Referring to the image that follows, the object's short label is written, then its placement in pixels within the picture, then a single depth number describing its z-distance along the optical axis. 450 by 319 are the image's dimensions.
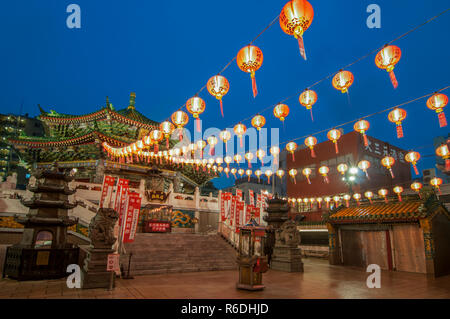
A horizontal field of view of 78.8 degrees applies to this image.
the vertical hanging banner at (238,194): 16.43
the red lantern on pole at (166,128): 11.79
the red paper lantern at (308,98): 9.19
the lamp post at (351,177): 22.35
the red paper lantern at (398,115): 9.21
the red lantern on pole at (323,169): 17.05
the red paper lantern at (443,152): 11.64
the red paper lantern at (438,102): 8.10
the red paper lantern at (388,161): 14.57
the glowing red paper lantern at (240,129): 11.95
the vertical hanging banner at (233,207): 15.59
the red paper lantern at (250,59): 7.21
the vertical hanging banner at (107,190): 12.91
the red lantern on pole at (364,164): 15.90
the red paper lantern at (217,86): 8.29
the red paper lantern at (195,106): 9.24
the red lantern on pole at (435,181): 15.80
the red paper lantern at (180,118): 10.26
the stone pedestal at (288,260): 11.04
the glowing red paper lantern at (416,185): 17.58
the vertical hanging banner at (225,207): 15.67
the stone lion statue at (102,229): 7.57
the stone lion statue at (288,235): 11.59
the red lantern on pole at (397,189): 19.24
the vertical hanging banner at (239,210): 15.65
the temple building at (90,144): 19.86
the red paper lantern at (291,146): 14.23
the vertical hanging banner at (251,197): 18.36
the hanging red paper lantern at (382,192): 19.62
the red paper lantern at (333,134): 11.84
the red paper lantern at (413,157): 13.81
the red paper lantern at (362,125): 10.51
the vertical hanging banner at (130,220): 11.05
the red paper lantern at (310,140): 12.99
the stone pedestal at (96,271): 7.13
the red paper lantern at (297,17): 5.89
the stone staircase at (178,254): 10.27
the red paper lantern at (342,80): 8.15
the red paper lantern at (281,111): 10.16
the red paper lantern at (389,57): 6.89
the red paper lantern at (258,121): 10.97
